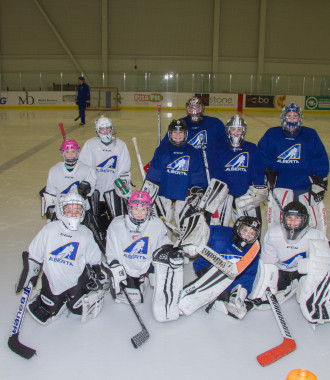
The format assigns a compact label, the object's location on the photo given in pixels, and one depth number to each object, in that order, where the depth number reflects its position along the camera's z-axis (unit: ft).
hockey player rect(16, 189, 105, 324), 8.82
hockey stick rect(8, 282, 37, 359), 7.77
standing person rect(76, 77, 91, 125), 42.14
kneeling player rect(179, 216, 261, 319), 9.09
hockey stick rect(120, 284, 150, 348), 8.16
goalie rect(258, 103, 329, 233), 11.89
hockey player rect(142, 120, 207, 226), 11.67
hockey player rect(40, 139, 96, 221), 11.31
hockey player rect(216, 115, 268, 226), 11.53
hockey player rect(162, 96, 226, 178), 13.21
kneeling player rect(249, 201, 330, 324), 8.67
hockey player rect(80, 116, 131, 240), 12.72
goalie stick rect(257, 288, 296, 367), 7.75
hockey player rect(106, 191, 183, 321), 9.11
